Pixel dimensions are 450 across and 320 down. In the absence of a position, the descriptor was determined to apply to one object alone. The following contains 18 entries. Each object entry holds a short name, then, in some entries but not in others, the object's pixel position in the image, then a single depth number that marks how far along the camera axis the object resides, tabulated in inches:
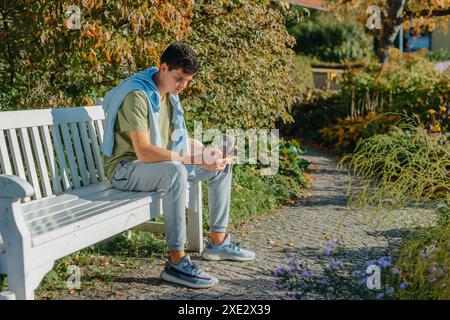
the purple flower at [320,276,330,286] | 147.0
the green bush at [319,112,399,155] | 397.4
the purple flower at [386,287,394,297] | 140.3
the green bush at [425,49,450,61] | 941.6
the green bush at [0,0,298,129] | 194.4
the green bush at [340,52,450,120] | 412.5
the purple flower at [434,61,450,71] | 500.0
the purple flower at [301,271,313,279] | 147.4
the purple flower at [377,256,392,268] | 147.3
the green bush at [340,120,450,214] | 161.9
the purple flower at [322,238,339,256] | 153.7
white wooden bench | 125.6
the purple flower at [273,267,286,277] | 151.4
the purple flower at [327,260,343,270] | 148.9
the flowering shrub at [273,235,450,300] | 139.3
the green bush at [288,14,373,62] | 992.2
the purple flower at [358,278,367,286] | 150.3
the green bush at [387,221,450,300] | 137.6
